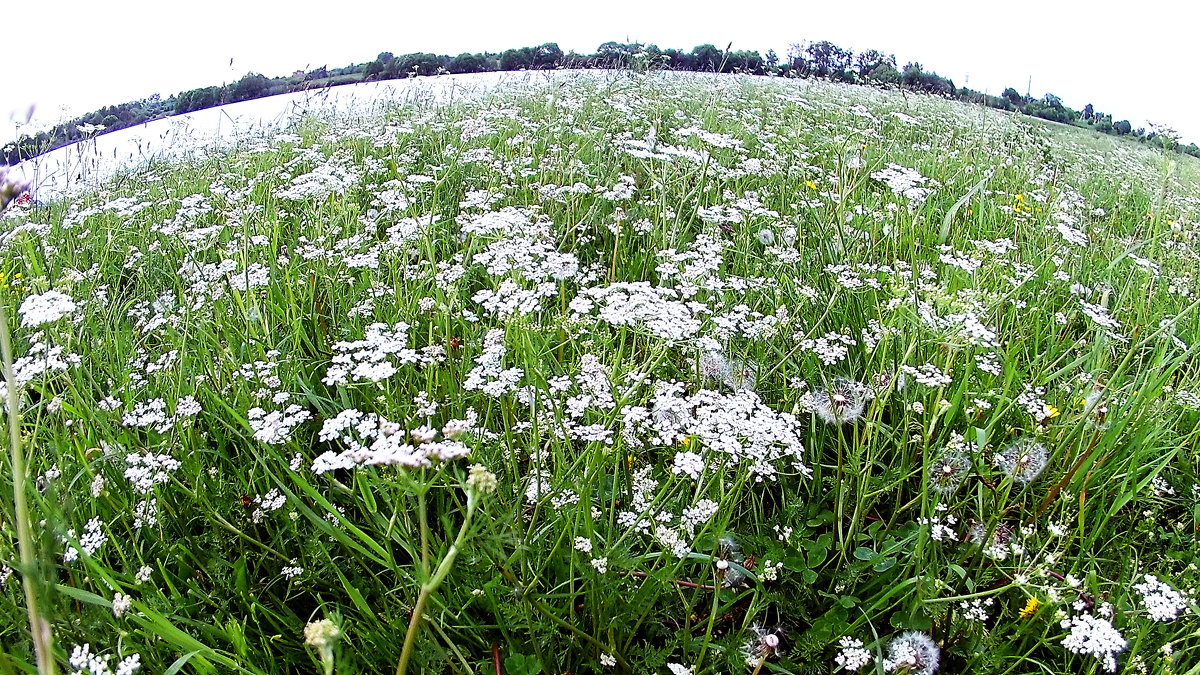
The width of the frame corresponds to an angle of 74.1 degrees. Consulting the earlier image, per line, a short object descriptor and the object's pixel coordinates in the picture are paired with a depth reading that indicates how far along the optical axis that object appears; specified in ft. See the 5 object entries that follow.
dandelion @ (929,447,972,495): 2.23
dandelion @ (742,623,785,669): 1.72
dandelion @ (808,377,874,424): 2.29
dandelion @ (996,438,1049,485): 2.19
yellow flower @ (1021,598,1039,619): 1.93
